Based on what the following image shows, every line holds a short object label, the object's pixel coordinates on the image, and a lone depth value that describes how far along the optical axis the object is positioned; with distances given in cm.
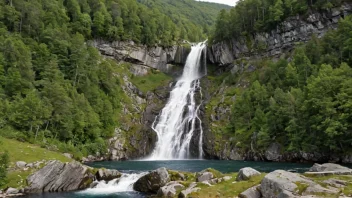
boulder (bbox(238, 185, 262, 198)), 2111
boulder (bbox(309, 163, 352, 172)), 2520
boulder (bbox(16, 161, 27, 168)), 3262
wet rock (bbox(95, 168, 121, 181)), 3384
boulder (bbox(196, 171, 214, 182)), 2798
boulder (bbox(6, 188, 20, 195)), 2782
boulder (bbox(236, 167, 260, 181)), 2564
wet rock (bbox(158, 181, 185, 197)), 2531
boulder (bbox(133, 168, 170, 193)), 2928
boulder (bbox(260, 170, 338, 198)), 1870
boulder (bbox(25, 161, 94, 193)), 3005
